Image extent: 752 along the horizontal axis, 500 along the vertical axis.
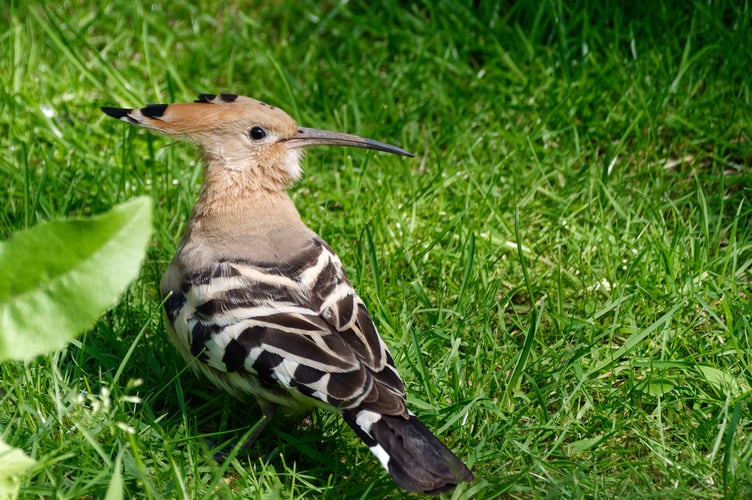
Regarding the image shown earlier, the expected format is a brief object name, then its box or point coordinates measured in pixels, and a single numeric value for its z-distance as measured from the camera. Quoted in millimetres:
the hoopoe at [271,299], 3021
